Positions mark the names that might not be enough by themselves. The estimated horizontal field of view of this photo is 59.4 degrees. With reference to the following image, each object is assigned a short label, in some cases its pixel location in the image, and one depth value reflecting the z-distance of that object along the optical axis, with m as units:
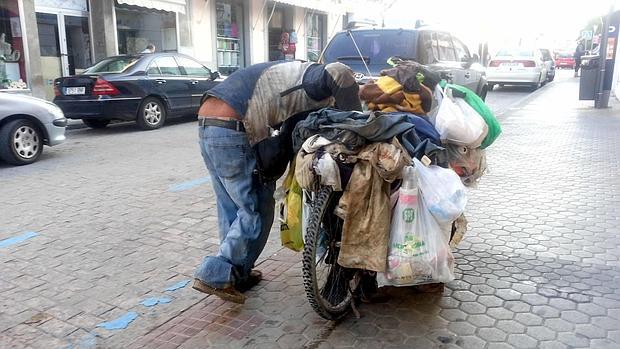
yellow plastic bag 3.09
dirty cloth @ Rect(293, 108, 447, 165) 2.82
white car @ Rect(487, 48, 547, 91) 18.73
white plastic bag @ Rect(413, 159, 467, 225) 2.89
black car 10.09
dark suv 8.41
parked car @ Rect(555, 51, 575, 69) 41.28
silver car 7.38
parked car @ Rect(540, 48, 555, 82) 22.79
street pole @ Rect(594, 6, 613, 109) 13.07
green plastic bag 3.53
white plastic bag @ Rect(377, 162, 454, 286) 2.89
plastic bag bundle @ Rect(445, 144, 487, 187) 3.41
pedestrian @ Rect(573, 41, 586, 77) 26.72
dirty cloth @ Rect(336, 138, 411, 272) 2.79
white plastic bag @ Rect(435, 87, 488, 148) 3.24
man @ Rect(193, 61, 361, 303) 3.08
